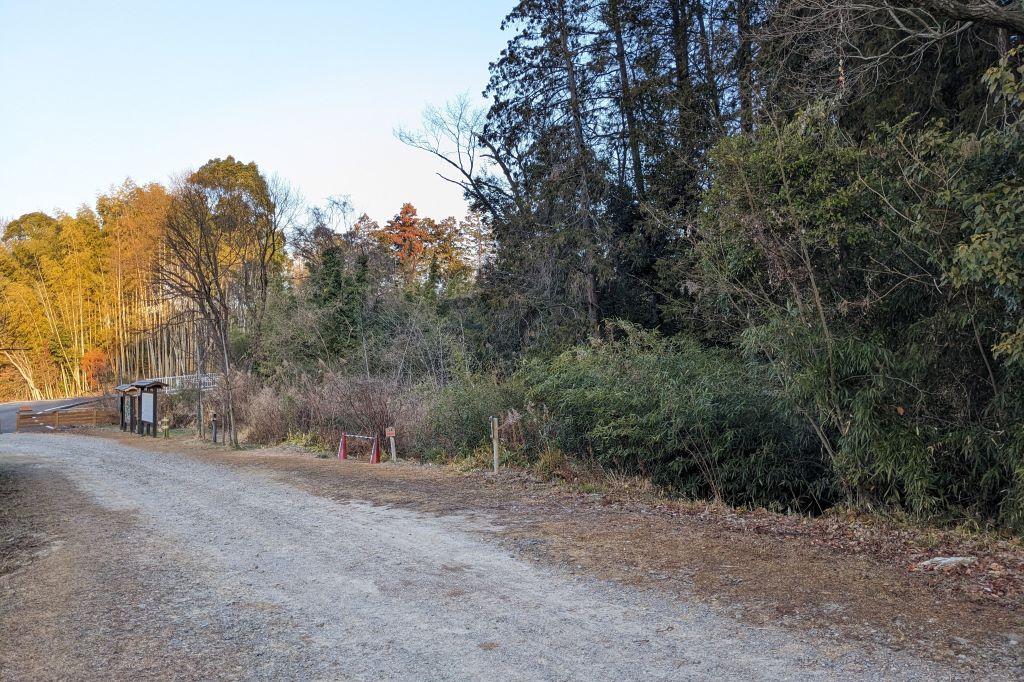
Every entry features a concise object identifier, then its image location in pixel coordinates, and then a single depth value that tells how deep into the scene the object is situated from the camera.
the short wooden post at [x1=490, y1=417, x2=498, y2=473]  12.59
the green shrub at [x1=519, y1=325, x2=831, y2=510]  9.49
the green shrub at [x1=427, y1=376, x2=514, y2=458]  14.09
